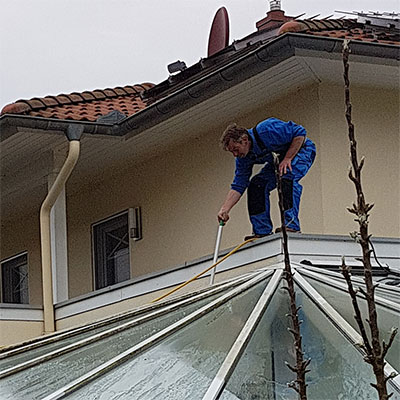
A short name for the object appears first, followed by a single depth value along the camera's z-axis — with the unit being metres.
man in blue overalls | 7.38
